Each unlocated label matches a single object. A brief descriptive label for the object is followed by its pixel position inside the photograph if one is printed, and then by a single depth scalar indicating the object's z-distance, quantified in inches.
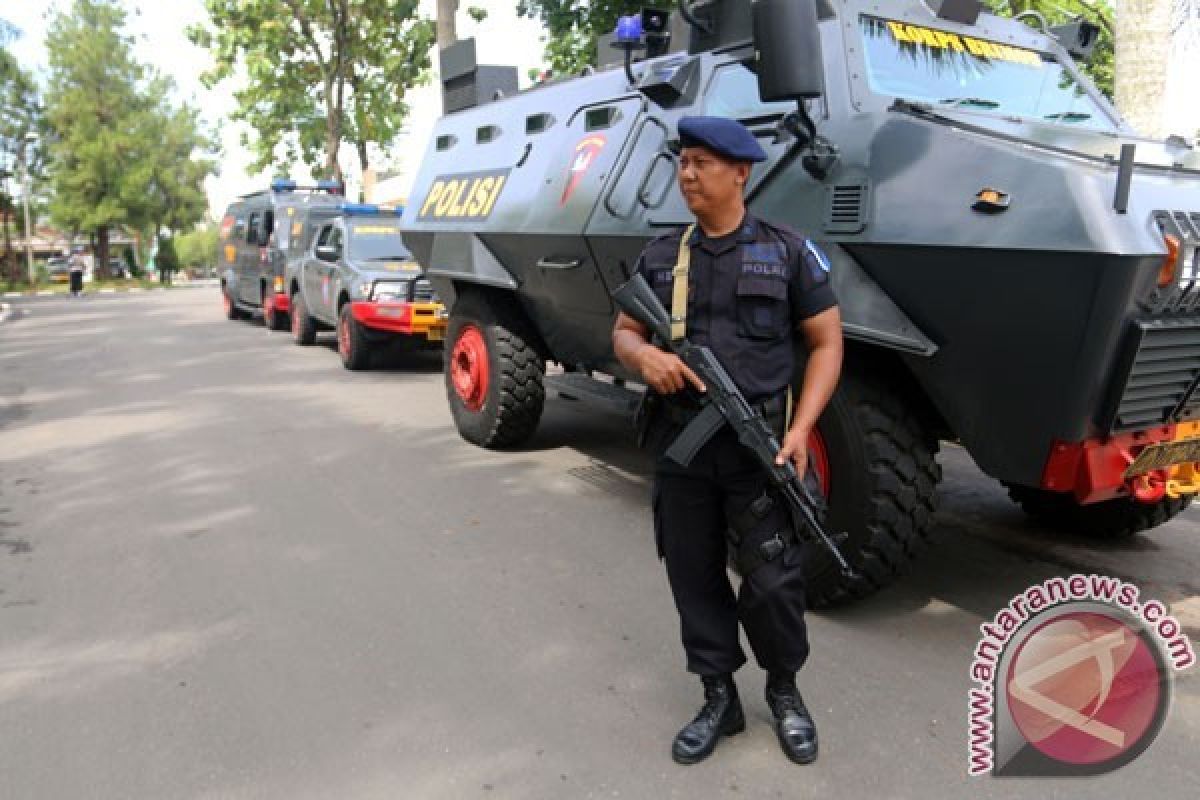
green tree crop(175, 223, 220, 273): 2679.6
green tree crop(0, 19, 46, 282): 1718.8
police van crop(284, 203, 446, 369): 398.9
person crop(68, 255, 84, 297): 1269.7
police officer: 101.1
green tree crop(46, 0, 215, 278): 1692.9
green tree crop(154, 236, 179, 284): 2182.6
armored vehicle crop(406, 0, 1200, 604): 113.6
